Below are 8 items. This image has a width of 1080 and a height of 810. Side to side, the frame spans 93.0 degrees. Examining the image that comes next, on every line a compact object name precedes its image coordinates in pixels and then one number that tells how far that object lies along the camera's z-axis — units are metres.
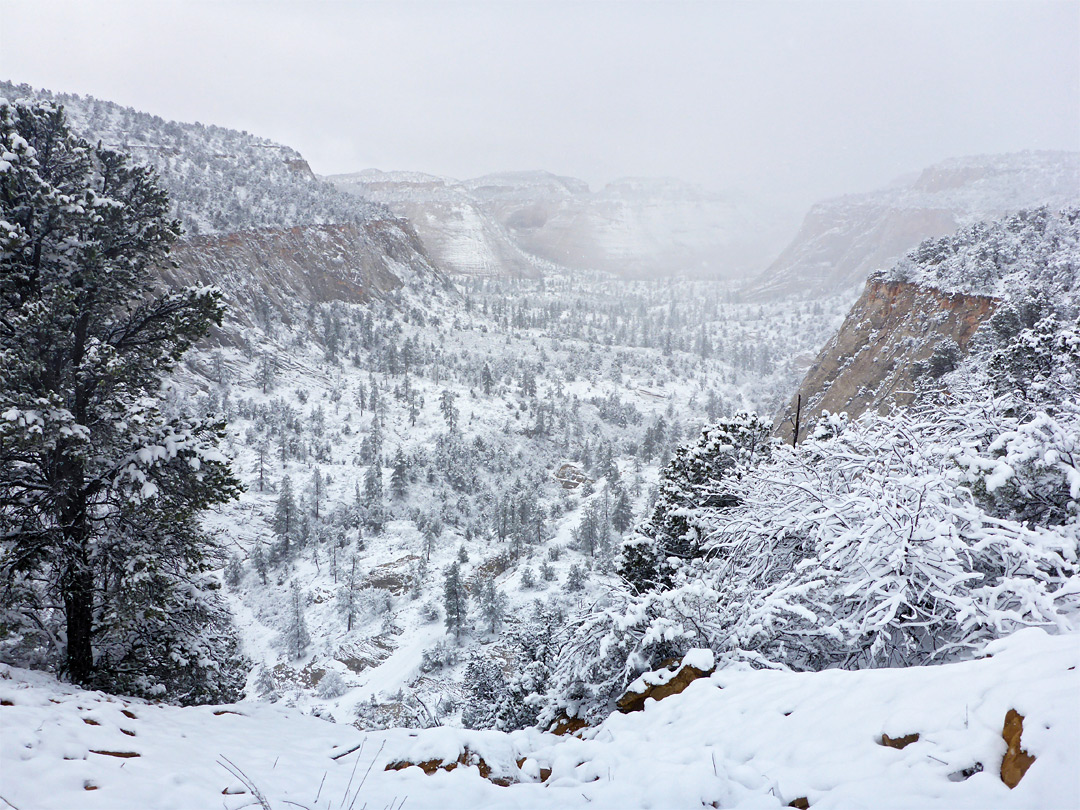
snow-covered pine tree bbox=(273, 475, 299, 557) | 49.66
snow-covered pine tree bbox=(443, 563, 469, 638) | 41.31
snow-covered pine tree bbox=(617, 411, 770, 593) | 12.97
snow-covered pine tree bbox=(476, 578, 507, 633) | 42.97
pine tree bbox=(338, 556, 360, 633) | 43.47
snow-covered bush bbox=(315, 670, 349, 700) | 36.59
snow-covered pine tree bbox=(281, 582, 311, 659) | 40.44
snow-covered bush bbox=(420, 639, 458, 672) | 38.62
